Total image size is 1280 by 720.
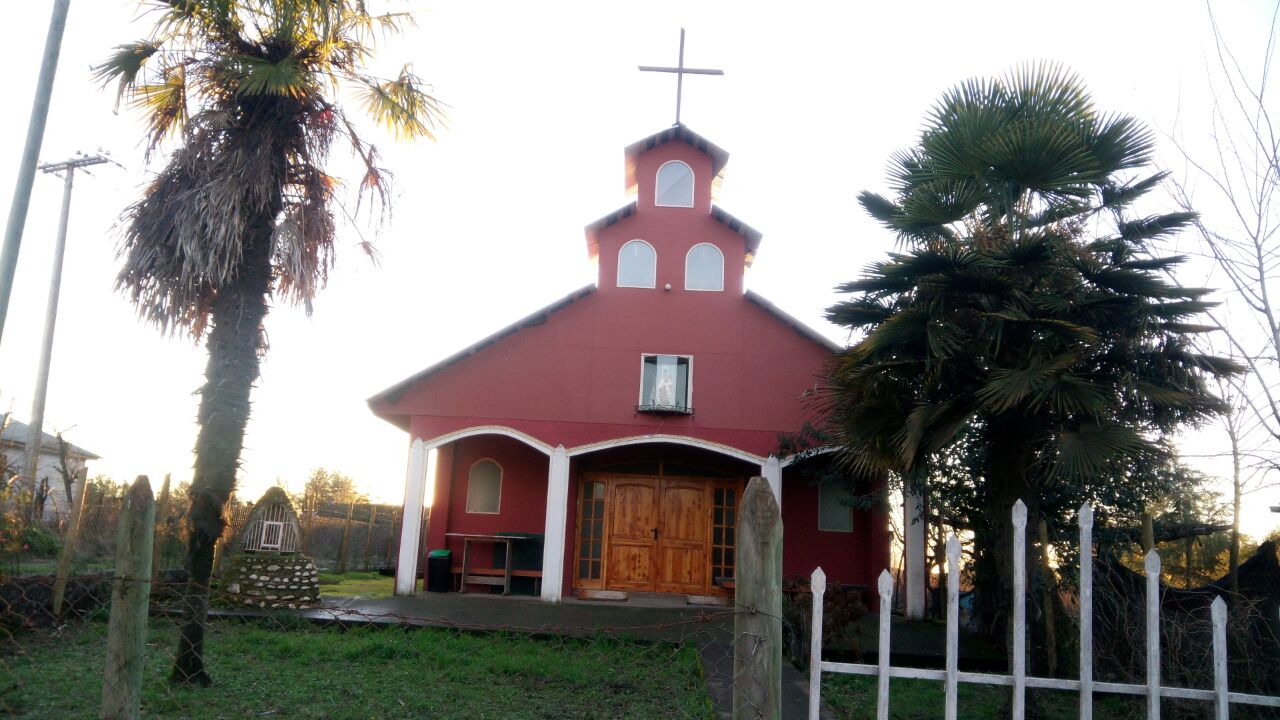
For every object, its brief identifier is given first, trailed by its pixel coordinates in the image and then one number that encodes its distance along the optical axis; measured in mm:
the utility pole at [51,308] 19750
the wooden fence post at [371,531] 21656
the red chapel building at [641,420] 15328
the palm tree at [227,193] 7855
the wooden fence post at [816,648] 3986
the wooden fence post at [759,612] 3512
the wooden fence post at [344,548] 20359
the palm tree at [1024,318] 7516
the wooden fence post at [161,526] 11288
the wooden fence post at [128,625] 3871
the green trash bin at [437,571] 15492
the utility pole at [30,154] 7039
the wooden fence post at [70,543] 9922
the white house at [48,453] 22859
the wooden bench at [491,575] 15805
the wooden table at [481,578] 15656
